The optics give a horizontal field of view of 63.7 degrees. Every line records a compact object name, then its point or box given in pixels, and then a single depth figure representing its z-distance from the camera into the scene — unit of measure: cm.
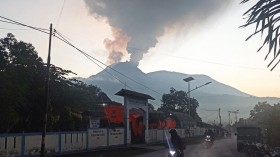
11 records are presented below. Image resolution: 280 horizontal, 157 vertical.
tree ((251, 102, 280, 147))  1352
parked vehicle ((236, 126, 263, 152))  1983
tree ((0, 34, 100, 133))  1600
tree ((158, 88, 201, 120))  7259
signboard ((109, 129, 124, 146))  2282
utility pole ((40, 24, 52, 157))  1288
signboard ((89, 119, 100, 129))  2758
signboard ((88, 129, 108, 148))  2000
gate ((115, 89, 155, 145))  2591
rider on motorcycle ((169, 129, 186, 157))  904
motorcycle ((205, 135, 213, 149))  2507
